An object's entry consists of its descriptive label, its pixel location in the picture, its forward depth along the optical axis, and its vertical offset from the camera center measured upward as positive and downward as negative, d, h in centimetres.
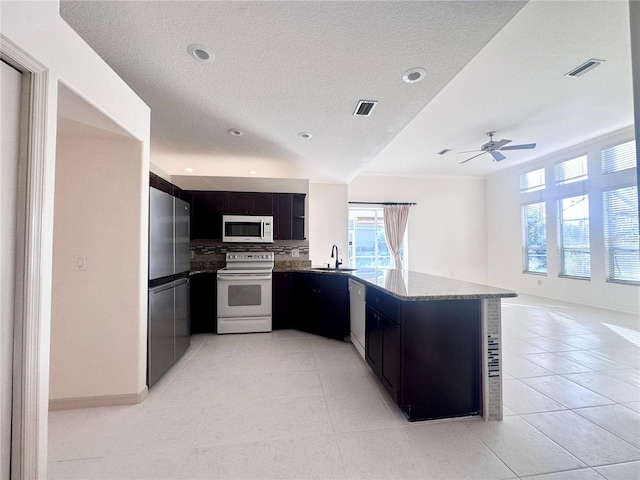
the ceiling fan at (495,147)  433 +160
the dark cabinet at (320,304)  345 -78
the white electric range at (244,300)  373 -74
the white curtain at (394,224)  691 +56
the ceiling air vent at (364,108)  240 +126
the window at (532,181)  610 +150
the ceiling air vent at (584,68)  269 +182
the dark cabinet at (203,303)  376 -79
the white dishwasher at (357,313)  281 -75
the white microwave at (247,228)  409 +27
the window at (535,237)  606 +20
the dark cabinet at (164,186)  255 +66
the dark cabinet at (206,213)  412 +50
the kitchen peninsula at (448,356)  183 -74
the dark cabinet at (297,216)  435 +48
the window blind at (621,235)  446 +19
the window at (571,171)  523 +150
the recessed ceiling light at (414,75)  196 +126
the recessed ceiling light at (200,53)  177 +129
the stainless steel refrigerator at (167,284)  226 -35
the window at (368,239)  711 +19
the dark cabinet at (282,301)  394 -79
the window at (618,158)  446 +150
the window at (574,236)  521 +20
